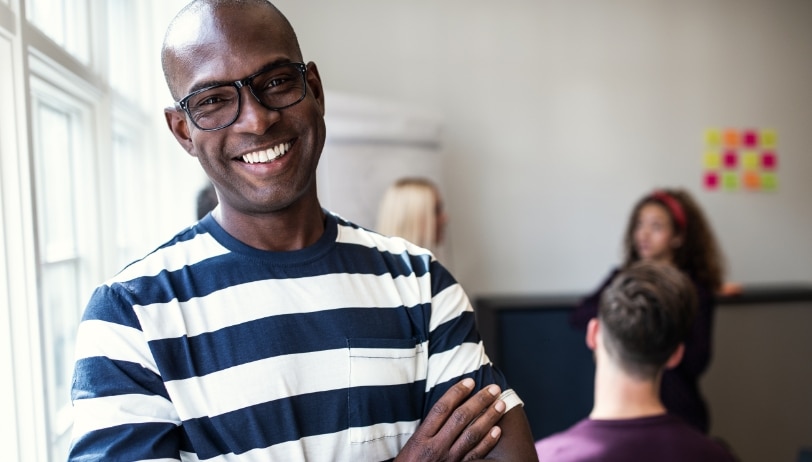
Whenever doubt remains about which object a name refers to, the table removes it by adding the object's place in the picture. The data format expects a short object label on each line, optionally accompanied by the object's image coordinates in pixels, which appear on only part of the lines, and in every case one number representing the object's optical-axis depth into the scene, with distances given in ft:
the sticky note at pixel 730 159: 14.84
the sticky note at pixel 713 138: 14.82
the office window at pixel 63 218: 5.92
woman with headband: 12.07
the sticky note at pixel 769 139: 14.96
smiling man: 3.32
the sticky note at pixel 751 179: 14.93
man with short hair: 6.03
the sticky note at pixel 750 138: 14.87
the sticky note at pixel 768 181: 15.02
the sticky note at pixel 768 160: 14.97
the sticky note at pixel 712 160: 14.82
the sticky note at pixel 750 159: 14.88
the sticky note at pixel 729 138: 14.85
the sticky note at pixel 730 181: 14.90
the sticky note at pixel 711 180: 14.85
